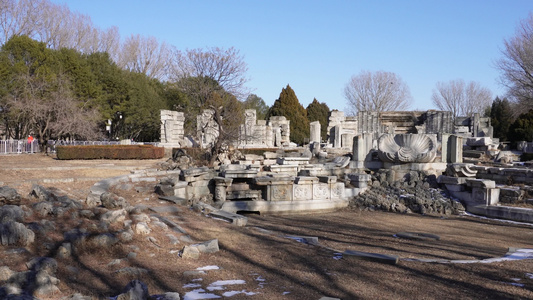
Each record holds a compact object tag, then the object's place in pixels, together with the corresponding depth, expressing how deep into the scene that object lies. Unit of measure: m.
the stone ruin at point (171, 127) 26.86
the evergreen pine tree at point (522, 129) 25.88
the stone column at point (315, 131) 27.19
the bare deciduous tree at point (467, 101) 50.34
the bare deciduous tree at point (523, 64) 29.78
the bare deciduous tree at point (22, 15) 35.25
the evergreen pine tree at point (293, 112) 48.00
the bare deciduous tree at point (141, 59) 50.44
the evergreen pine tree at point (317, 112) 54.97
